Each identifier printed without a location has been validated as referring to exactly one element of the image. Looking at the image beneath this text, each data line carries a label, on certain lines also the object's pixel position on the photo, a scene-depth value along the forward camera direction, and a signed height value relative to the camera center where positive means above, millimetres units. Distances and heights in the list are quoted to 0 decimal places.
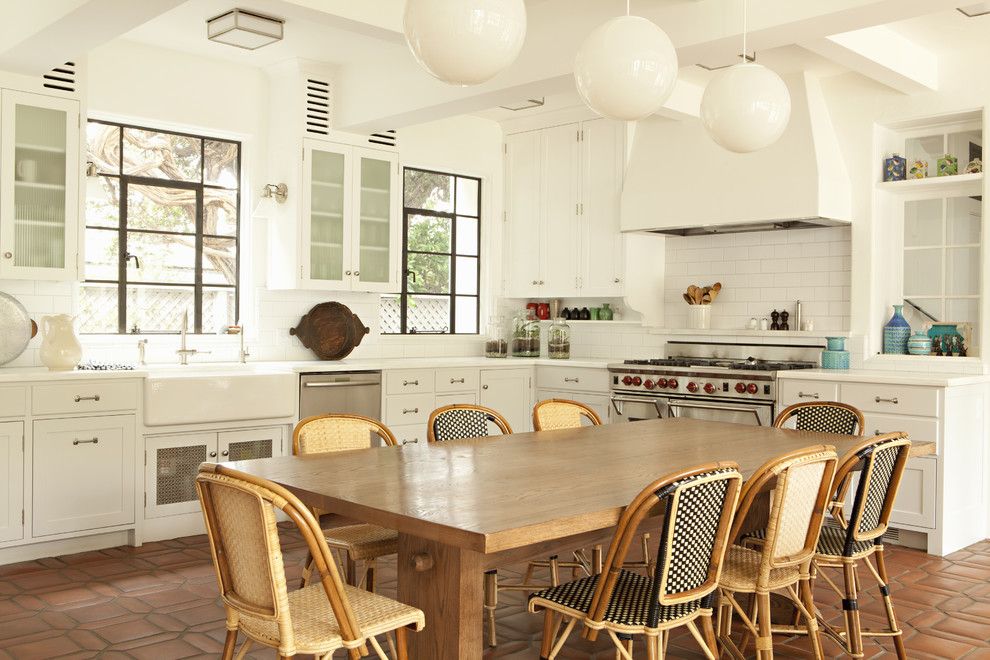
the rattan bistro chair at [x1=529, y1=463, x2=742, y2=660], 2580 -691
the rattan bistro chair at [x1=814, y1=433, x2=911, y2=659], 3373 -694
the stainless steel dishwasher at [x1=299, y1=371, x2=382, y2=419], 5969 -449
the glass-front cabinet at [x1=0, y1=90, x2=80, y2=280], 5066 +736
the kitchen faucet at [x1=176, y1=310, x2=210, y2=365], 5930 -186
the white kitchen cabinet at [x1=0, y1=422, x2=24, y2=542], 4773 -828
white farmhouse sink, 5277 -420
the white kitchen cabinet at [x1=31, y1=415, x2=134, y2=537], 4926 -827
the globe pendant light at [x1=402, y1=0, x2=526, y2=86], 2473 +778
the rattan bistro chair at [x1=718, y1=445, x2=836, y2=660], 2949 -680
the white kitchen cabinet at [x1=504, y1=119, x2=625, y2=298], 7219 +947
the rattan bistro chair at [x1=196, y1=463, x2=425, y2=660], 2363 -700
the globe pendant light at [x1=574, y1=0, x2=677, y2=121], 2816 +793
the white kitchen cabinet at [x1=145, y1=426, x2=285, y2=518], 5336 -806
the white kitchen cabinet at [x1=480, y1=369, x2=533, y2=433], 7031 -511
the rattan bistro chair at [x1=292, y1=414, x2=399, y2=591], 3445 -495
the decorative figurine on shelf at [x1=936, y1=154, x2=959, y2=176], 5973 +1076
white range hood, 6105 +1037
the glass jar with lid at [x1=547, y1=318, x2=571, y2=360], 7723 -124
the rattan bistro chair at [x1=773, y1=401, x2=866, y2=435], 4551 -420
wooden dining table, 2451 -494
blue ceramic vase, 6191 -4
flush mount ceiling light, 5141 +1632
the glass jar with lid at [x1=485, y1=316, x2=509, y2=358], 7793 -125
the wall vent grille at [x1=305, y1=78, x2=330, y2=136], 6352 +1478
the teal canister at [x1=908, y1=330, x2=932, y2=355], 6020 -66
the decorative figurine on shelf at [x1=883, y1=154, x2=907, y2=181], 6141 +1082
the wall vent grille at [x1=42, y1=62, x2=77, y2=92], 5242 +1356
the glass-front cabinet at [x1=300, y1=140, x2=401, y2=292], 6406 +743
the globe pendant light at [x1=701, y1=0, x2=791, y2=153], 3330 +798
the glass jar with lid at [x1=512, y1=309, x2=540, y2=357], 7848 -97
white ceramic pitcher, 5172 -135
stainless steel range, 6059 -350
